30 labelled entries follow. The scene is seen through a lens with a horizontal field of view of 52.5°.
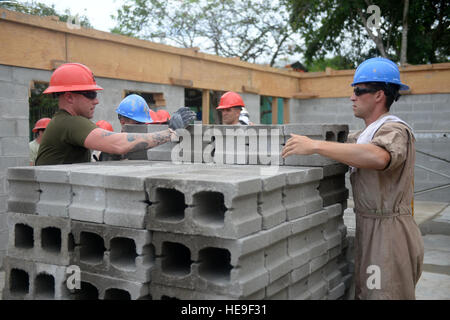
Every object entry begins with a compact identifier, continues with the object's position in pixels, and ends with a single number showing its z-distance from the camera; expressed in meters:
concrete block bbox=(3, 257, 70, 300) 2.83
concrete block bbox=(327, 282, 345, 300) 3.27
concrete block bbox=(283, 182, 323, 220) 2.83
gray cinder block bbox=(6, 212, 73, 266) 2.84
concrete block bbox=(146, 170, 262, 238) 2.30
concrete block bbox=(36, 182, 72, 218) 2.86
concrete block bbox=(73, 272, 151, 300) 2.58
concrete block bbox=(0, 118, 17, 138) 6.58
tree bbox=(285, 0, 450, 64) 18.30
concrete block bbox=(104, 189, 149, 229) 2.58
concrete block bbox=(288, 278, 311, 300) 2.84
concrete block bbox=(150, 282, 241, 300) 2.40
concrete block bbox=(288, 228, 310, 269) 2.82
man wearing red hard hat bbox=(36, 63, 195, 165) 3.33
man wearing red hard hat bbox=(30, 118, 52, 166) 7.41
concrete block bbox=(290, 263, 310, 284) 2.80
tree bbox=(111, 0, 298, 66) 28.31
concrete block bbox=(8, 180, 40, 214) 2.99
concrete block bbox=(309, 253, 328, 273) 3.02
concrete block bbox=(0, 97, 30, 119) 6.59
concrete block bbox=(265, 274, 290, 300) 2.60
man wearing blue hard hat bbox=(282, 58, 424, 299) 2.87
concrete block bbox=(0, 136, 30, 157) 6.63
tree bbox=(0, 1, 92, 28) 14.34
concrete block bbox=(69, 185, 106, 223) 2.73
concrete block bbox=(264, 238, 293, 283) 2.57
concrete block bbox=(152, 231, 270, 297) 2.32
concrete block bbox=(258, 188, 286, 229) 2.55
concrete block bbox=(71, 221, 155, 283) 2.58
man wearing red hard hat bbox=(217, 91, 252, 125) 7.23
